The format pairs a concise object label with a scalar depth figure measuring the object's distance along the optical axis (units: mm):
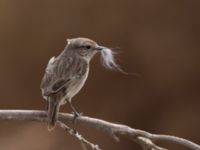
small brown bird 4797
